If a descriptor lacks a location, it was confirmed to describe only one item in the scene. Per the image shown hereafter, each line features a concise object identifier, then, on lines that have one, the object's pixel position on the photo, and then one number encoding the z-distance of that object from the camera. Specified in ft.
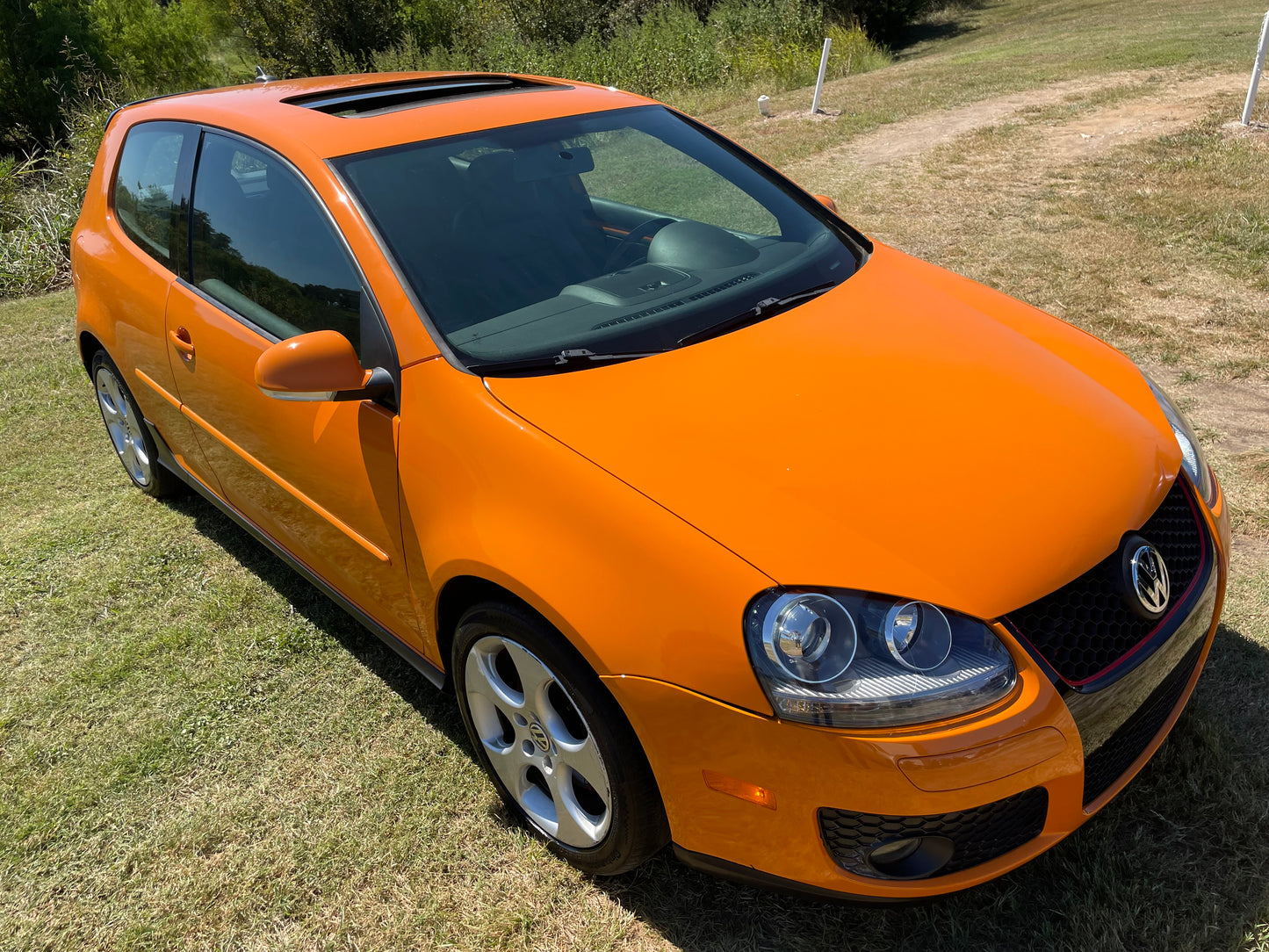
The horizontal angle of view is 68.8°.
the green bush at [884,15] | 83.92
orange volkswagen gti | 5.73
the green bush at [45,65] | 69.21
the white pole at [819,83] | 38.47
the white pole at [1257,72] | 27.66
